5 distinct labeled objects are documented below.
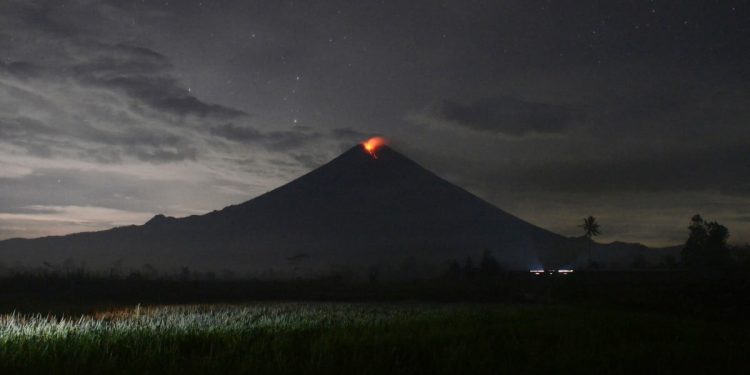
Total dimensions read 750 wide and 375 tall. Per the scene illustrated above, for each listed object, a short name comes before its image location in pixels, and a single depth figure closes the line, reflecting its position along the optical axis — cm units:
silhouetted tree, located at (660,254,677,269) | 9500
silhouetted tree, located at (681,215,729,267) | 10338
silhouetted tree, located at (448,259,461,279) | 8546
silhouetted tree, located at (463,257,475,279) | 8357
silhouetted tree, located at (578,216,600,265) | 15956
